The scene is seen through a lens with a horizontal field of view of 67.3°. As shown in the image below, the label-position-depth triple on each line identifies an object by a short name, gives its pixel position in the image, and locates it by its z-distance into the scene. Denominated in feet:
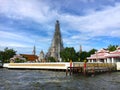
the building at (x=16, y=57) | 164.19
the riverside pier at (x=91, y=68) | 69.14
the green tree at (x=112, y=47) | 128.78
